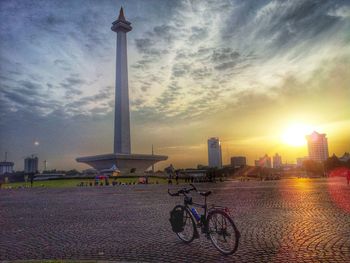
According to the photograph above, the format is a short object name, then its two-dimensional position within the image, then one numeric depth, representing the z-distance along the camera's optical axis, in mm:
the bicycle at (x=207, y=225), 6449
